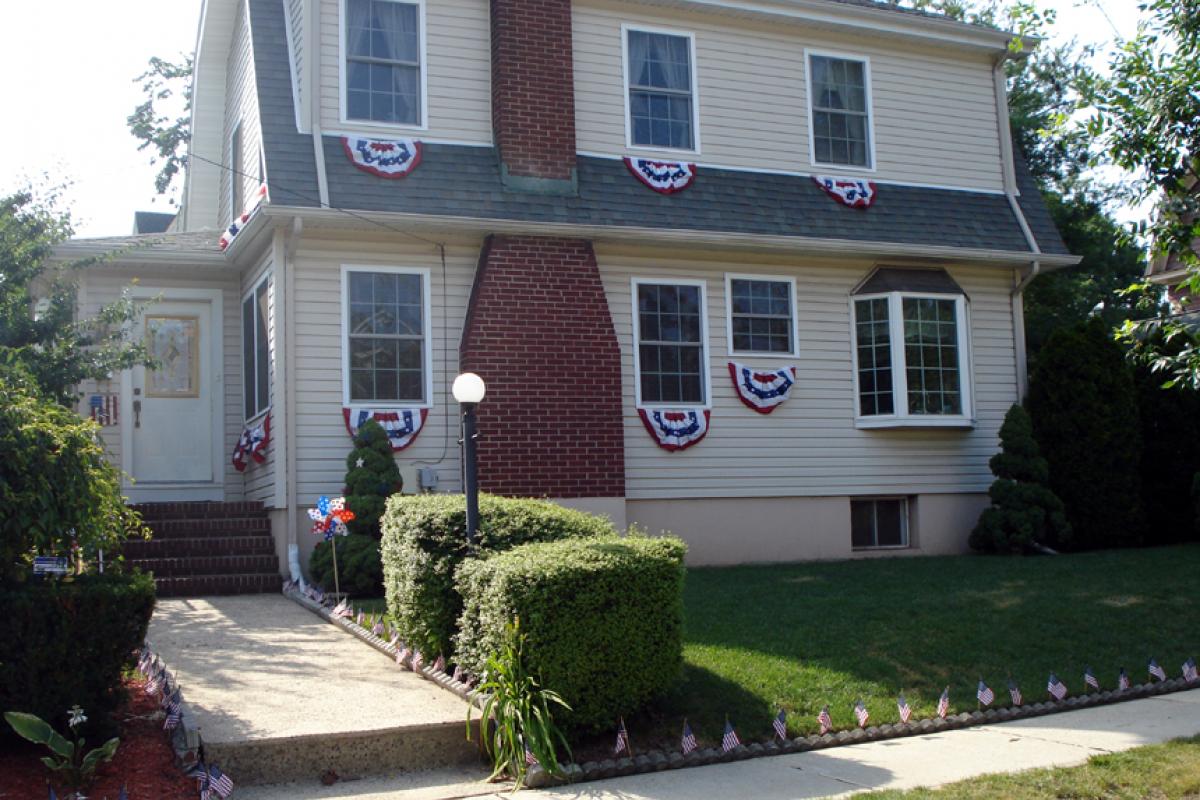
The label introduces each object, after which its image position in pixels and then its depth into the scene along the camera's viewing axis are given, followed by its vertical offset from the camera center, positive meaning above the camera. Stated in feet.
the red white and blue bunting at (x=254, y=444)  41.24 +1.55
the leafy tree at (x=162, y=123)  91.45 +27.64
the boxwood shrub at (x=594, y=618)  21.83 -2.56
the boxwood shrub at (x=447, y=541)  25.50 -1.24
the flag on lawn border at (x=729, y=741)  22.22 -4.87
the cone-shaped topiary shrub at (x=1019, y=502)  45.98 -1.38
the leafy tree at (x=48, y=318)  36.86 +5.54
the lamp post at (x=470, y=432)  25.09 +1.04
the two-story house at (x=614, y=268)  41.16 +7.81
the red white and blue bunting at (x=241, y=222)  40.40 +9.21
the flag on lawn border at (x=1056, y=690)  25.75 -4.75
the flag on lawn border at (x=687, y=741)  21.98 -4.82
